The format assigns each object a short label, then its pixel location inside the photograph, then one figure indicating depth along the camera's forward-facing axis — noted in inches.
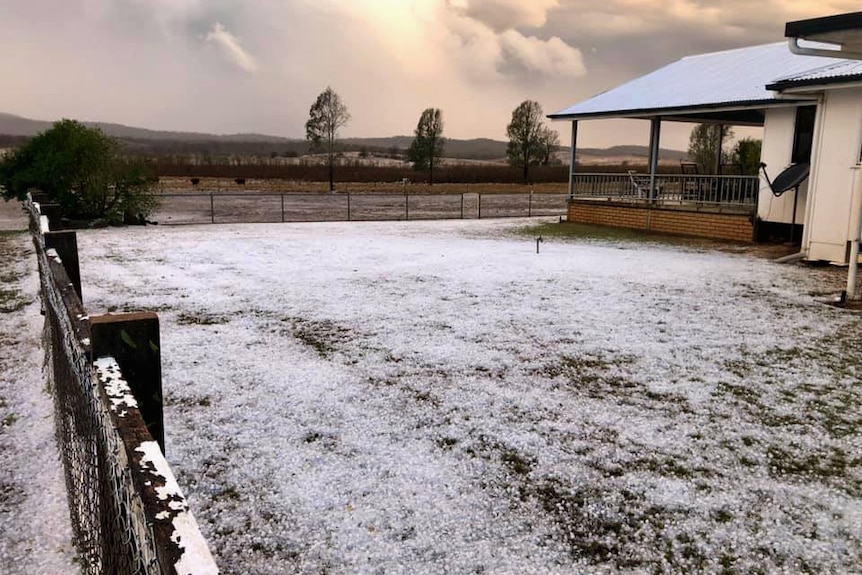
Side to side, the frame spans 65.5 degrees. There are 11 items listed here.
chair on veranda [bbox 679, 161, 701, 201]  668.1
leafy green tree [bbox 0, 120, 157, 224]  659.4
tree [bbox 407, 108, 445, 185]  3142.2
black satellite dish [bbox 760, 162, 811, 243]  497.5
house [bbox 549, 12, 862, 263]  430.0
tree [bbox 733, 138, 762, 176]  773.6
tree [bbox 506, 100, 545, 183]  3048.7
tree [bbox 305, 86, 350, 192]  2455.7
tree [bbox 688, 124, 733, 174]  1077.8
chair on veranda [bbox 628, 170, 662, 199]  702.8
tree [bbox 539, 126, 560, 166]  3105.3
